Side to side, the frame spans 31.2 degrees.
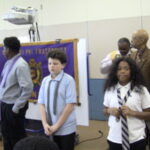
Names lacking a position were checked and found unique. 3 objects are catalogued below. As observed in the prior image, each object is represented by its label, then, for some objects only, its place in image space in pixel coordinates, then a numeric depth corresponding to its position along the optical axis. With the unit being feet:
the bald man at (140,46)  8.39
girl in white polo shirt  5.99
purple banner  11.49
